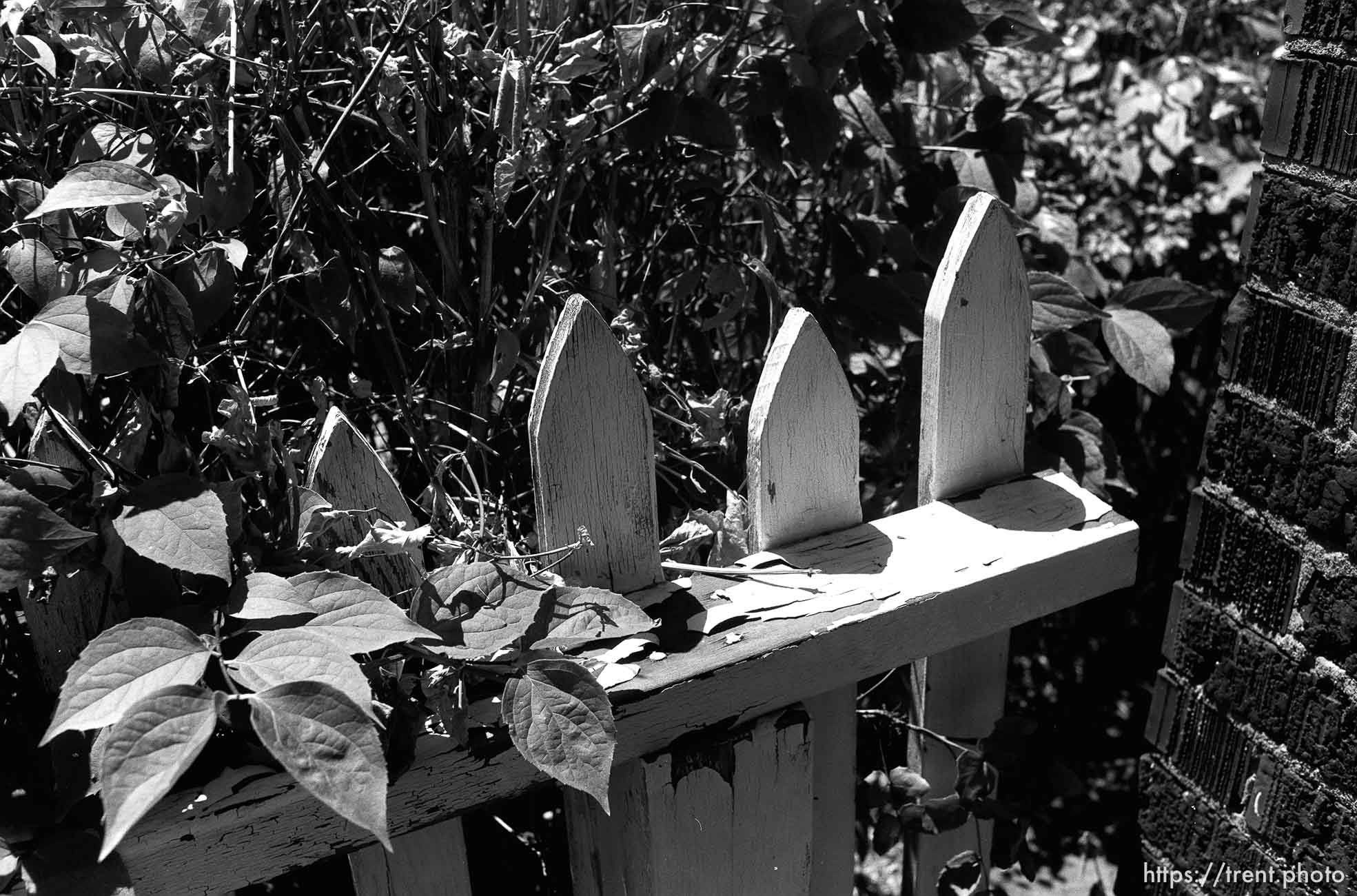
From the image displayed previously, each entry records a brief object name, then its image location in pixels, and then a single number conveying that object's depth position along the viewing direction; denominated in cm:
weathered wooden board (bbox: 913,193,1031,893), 127
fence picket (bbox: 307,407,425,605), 103
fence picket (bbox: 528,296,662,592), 108
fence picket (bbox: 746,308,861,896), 119
